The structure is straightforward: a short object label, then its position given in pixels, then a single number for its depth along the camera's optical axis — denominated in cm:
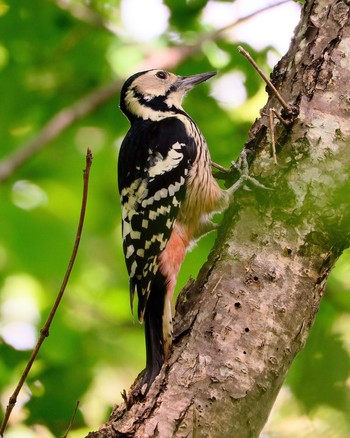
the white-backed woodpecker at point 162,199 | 775
